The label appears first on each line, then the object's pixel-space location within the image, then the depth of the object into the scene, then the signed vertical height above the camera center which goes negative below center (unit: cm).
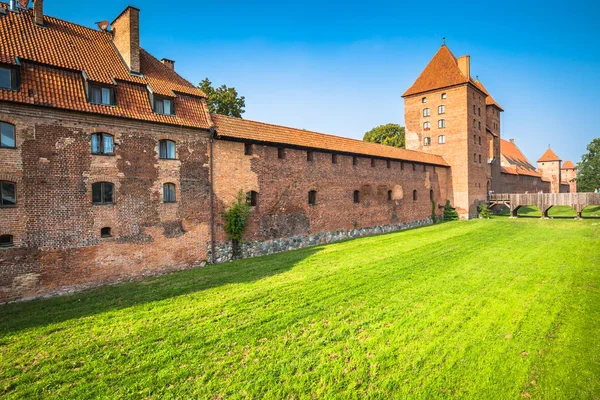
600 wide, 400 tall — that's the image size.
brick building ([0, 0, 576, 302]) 905 +102
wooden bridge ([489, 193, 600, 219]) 2631 -77
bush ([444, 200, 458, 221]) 2816 -176
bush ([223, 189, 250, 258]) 1316 -98
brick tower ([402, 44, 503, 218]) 2792 +613
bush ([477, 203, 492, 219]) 2952 -172
